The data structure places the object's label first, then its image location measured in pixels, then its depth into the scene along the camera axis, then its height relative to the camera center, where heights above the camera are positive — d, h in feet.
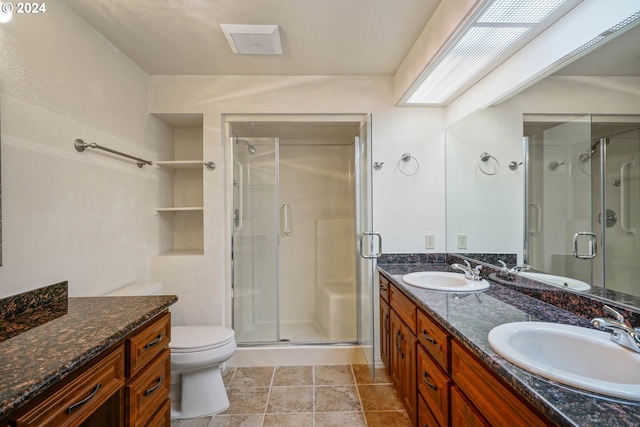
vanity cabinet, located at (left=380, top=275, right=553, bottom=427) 2.77 -2.17
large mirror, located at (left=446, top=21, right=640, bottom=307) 3.53 +0.65
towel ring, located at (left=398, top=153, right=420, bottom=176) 7.89 +1.50
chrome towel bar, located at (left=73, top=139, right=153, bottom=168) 5.28 +1.33
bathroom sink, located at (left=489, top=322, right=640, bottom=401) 2.30 -1.41
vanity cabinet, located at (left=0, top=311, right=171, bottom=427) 2.62 -1.99
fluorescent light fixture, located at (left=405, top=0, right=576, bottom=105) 4.16 +3.02
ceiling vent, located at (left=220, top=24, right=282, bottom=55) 5.62 +3.68
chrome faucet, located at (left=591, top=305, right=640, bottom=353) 2.78 -1.18
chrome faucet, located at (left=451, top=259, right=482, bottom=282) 5.70 -1.20
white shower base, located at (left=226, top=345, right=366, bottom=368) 8.12 -4.03
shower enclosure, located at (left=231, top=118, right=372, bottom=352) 8.63 -0.76
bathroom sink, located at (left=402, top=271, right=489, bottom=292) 5.51 -1.38
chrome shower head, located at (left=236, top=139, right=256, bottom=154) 8.85 +2.09
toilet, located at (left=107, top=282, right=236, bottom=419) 5.96 -3.22
